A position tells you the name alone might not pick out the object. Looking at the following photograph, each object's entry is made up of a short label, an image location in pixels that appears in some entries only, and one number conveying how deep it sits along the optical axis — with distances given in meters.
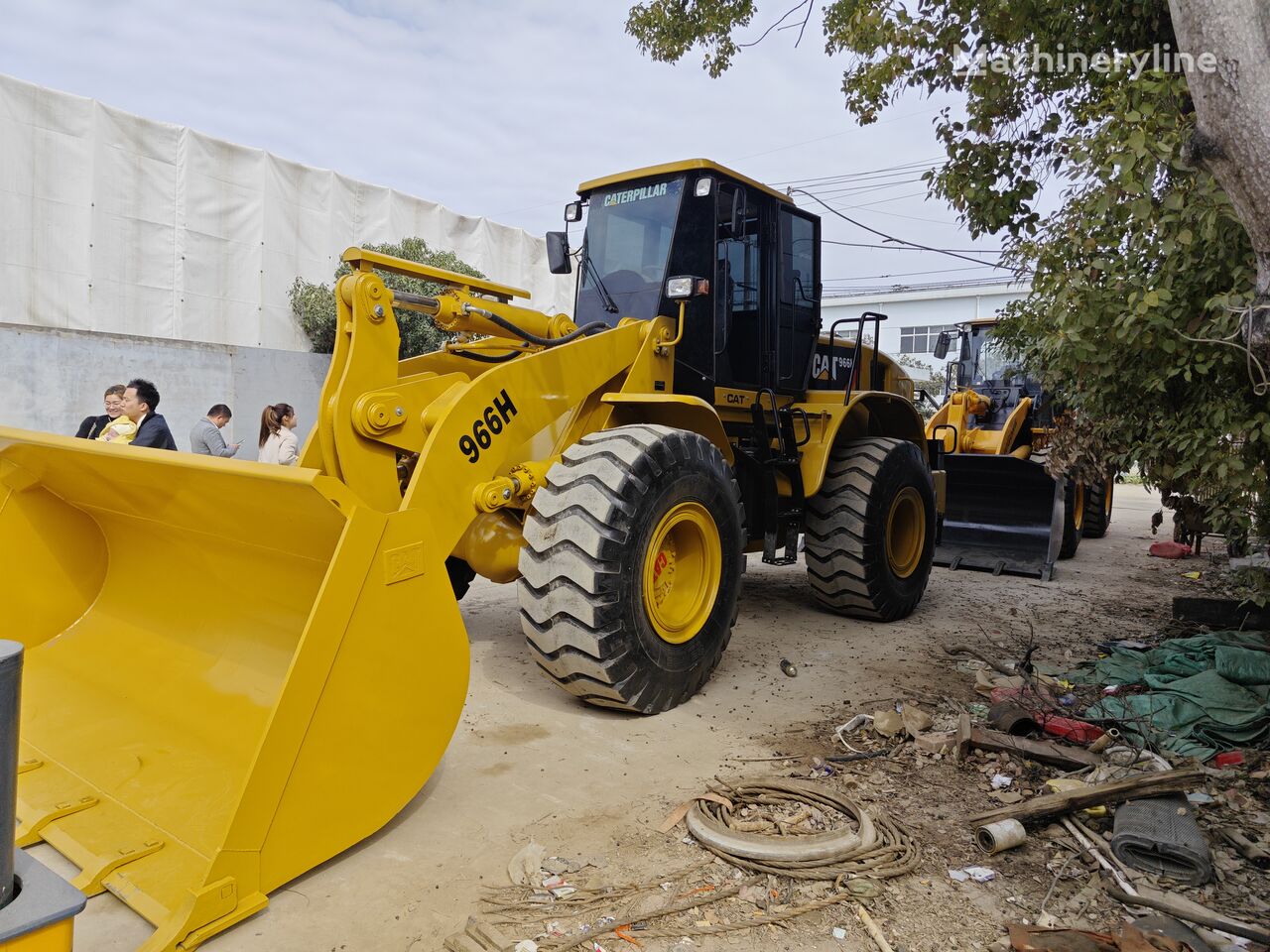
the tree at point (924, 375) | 28.22
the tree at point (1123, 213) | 3.32
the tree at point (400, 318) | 16.16
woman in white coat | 7.38
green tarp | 3.94
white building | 38.84
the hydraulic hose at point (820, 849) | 2.82
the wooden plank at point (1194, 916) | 2.45
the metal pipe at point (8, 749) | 1.54
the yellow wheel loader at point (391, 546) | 2.64
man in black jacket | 5.89
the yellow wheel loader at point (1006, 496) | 8.60
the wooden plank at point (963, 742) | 3.77
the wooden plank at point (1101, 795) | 3.14
